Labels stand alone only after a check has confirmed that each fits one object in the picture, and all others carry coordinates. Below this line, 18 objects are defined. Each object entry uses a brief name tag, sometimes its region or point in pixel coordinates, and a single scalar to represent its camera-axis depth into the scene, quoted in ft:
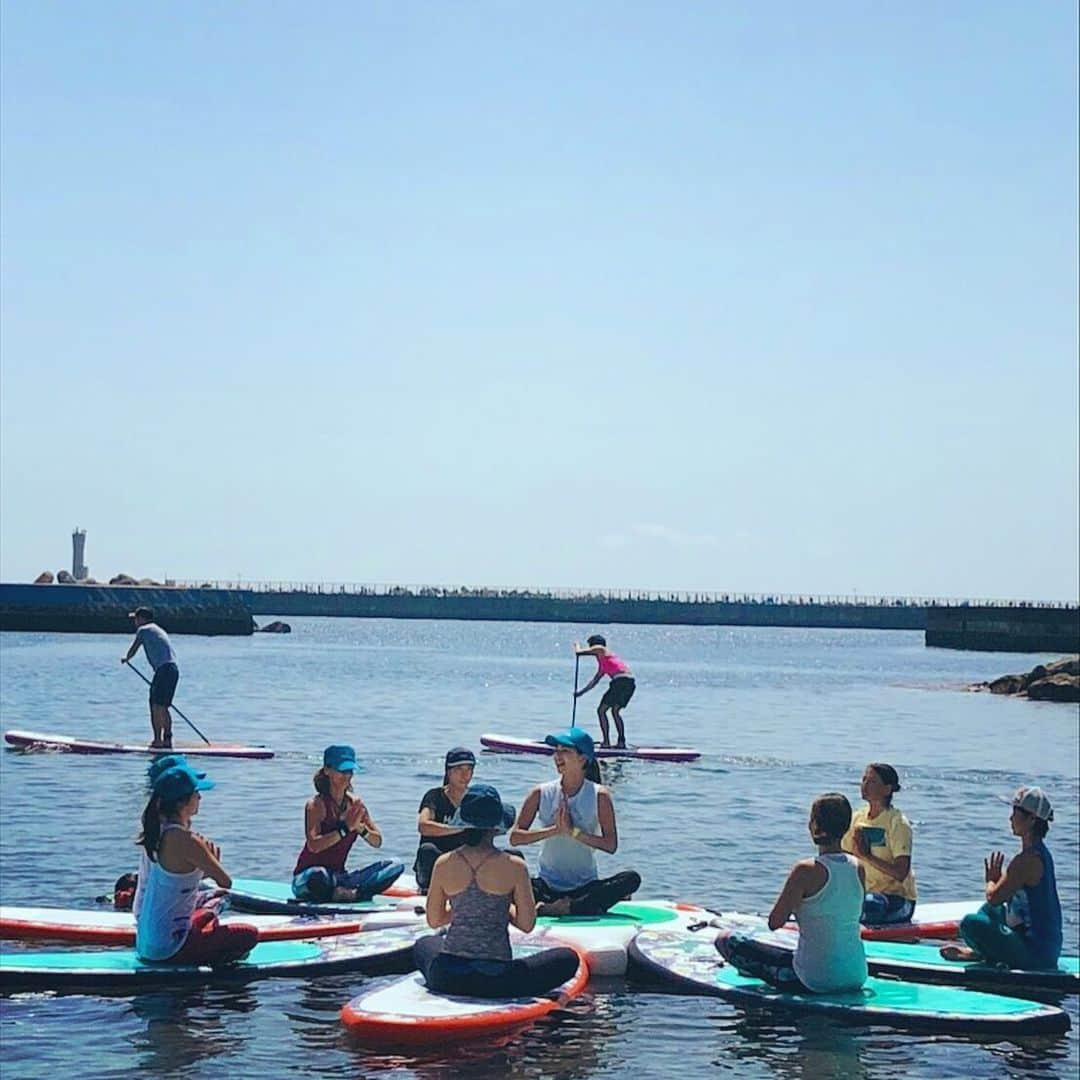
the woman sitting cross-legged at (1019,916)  39.88
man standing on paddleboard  85.30
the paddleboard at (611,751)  99.25
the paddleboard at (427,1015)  34.24
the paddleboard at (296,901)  45.88
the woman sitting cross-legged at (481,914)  34.68
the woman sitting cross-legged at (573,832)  42.83
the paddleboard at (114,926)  43.01
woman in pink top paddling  97.25
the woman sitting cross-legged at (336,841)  45.03
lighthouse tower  386.73
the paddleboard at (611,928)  40.93
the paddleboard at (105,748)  91.91
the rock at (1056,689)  185.37
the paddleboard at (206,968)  38.60
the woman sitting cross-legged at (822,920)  35.81
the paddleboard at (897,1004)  36.58
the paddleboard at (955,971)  40.81
